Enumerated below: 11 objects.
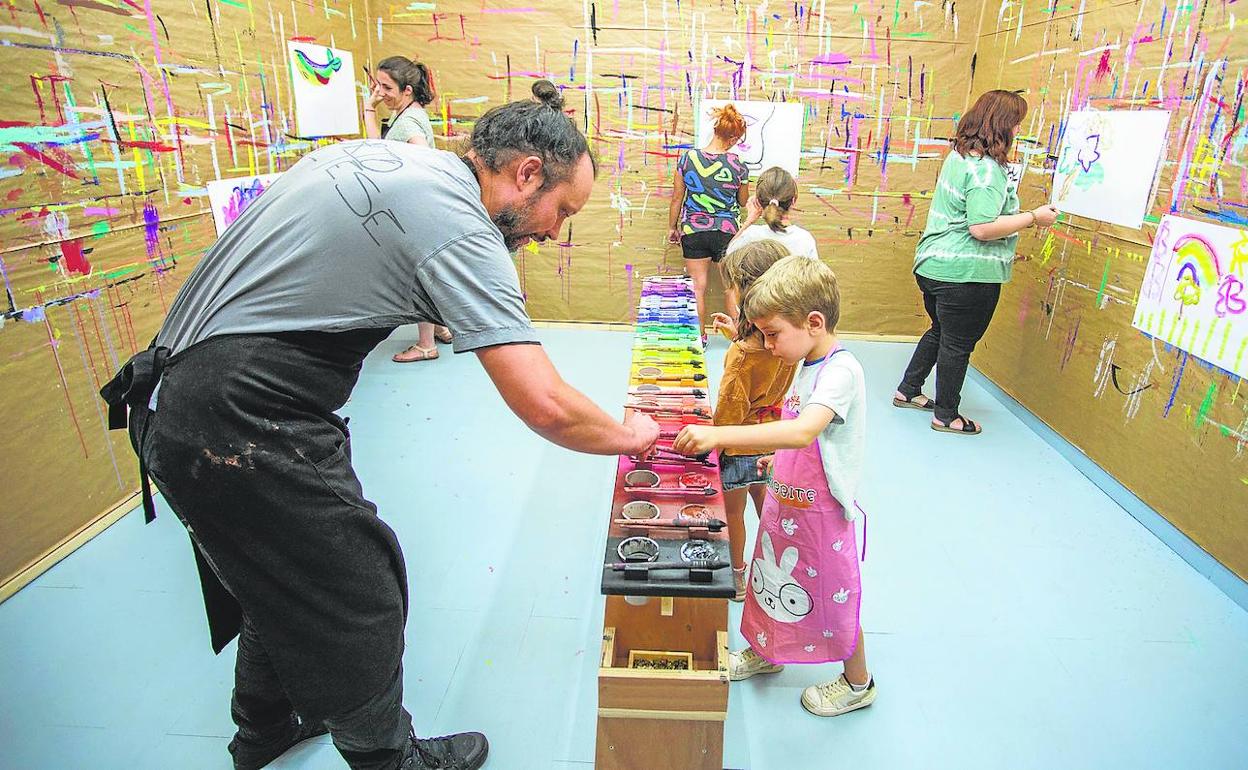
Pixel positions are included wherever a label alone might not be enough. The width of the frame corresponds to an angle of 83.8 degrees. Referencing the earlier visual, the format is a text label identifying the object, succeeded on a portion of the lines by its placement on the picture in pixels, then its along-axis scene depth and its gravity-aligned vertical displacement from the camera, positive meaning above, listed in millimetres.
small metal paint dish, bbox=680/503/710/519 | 1396 -726
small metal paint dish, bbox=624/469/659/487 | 1546 -728
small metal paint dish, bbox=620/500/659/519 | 1419 -732
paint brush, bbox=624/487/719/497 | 1492 -726
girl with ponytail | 2879 -287
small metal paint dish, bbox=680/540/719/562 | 1260 -724
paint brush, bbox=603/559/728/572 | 1221 -716
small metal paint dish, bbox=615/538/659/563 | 1249 -726
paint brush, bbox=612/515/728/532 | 1364 -723
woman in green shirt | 2895 -447
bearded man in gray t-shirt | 1040 -342
